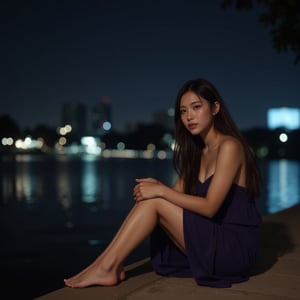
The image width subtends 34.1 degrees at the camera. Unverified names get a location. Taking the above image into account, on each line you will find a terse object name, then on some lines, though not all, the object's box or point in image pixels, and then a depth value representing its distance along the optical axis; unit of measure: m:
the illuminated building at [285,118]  127.69
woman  3.36
